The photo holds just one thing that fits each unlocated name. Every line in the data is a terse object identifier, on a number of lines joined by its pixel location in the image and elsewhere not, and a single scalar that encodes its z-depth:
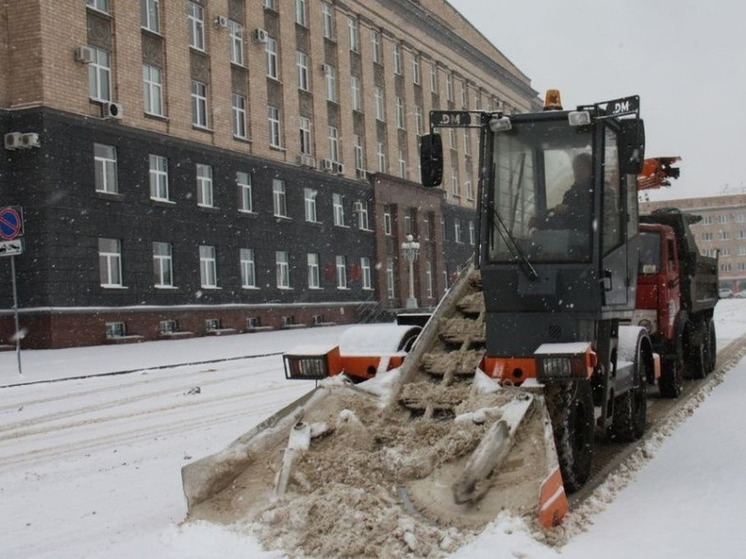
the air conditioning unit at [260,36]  34.97
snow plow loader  5.63
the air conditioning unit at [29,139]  24.47
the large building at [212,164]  25.06
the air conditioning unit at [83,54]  25.80
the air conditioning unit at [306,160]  37.66
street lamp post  40.16
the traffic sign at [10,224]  18.12
